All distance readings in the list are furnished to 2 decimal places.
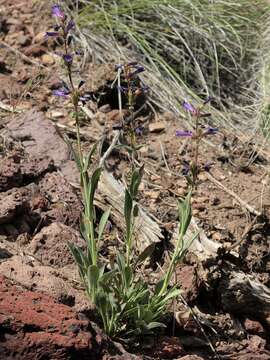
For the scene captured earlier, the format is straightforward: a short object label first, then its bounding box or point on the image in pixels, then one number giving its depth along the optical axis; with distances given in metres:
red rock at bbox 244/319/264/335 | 3.18
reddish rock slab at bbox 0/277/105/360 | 2.28
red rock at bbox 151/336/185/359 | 2.70
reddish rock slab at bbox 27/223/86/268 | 2.96
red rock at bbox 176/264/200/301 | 3.04
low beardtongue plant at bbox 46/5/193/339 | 2.54
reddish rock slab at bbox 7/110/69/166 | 3.59
